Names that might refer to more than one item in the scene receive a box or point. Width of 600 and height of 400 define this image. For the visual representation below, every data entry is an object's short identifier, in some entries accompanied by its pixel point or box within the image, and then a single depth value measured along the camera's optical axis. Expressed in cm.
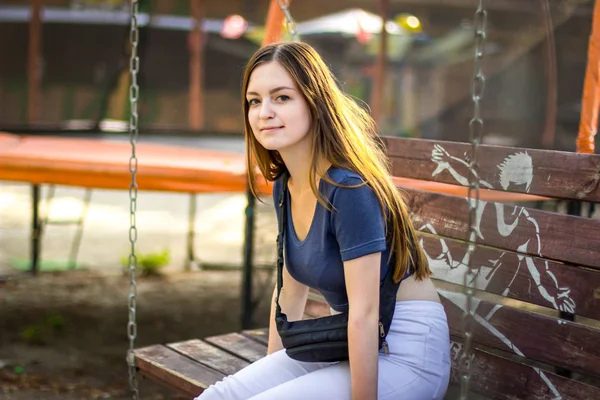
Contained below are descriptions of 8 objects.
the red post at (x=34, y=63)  948
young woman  196
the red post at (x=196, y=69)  979
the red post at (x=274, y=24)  450
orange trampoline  495
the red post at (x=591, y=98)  308
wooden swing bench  235
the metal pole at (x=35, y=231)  650
